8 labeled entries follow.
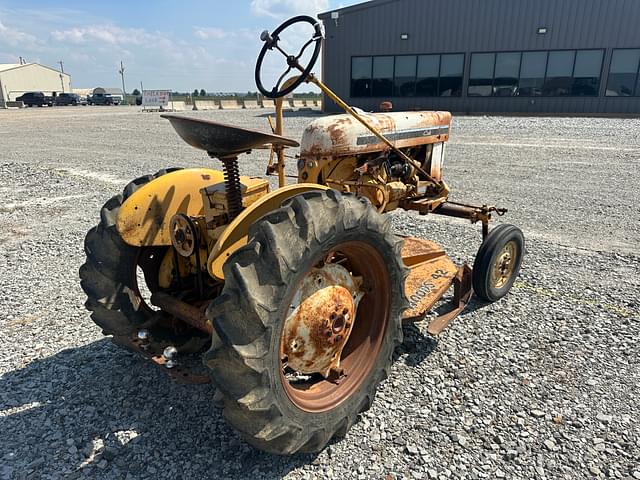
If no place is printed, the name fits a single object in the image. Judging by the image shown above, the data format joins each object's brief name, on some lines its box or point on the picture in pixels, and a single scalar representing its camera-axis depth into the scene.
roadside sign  35.88
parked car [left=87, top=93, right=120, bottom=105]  51.72
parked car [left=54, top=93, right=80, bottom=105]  48.56
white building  61.59
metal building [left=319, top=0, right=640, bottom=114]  20.80
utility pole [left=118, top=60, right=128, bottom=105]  55.92
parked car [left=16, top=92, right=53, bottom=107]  46.16
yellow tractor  1.95
